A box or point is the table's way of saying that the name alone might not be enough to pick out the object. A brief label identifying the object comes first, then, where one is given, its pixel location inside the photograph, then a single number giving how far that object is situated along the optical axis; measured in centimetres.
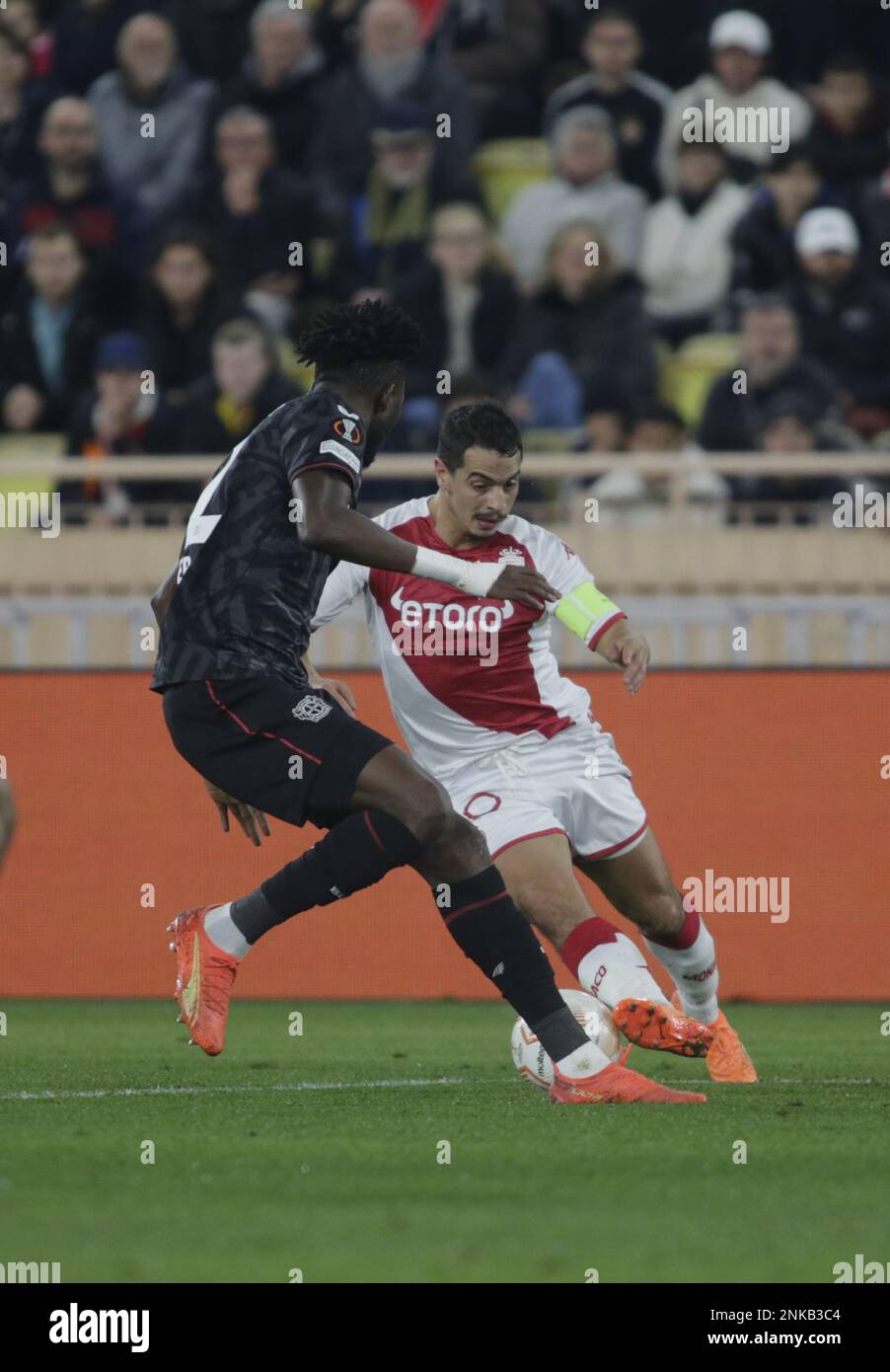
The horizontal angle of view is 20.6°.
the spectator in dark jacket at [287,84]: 1527
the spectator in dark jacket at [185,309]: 1411
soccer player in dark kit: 625
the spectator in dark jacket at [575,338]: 1346
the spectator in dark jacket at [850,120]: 1464
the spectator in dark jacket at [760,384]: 1287
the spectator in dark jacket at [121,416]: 1323
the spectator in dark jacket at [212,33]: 1588
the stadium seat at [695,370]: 1391
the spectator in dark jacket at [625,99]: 1482
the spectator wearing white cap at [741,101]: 1465
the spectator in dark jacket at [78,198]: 1516
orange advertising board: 1077
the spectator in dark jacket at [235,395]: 1304
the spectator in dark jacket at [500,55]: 1553
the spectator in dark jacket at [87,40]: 1595
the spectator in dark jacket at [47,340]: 1419
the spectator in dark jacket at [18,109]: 1562
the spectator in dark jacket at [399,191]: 1445
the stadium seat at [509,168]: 1516
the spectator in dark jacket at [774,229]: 1402
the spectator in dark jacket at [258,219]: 1445
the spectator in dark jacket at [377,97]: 1491
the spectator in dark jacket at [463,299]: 1388
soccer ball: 681
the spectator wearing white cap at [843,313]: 1359
